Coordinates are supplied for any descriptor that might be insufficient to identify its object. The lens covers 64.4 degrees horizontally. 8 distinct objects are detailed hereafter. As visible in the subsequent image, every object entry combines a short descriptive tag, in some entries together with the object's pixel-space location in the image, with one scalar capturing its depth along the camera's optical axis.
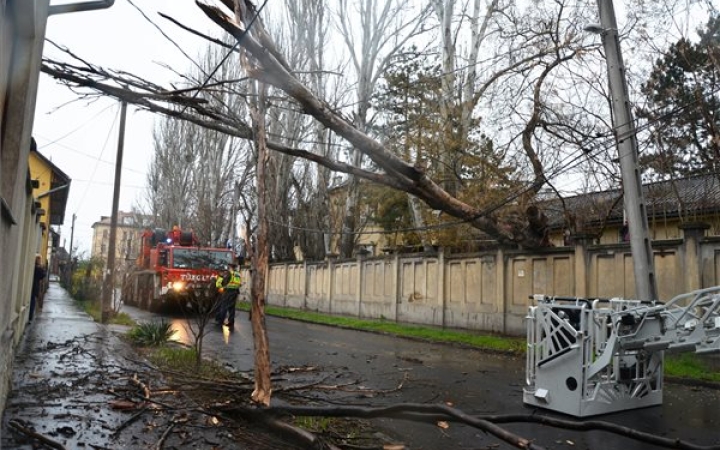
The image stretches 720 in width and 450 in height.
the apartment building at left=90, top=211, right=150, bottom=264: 35.65
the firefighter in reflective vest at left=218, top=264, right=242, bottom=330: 14.89
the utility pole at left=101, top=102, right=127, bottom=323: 16.91
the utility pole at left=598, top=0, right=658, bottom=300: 9.82
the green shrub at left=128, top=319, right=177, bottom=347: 11.23
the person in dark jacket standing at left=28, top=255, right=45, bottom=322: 14.76
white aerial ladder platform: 6.68
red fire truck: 20.47
